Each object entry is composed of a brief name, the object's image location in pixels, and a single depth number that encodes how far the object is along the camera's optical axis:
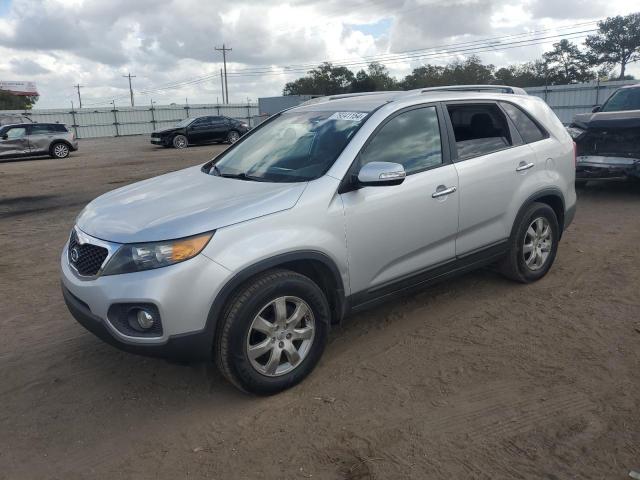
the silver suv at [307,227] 2.97
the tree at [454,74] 54.30
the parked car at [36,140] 20.28
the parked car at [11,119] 27.38
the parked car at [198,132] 24.69
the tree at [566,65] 58.39
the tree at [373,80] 57.36
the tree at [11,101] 60.81
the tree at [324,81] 62.62
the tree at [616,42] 57.94
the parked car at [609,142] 8.44
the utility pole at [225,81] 63.62
